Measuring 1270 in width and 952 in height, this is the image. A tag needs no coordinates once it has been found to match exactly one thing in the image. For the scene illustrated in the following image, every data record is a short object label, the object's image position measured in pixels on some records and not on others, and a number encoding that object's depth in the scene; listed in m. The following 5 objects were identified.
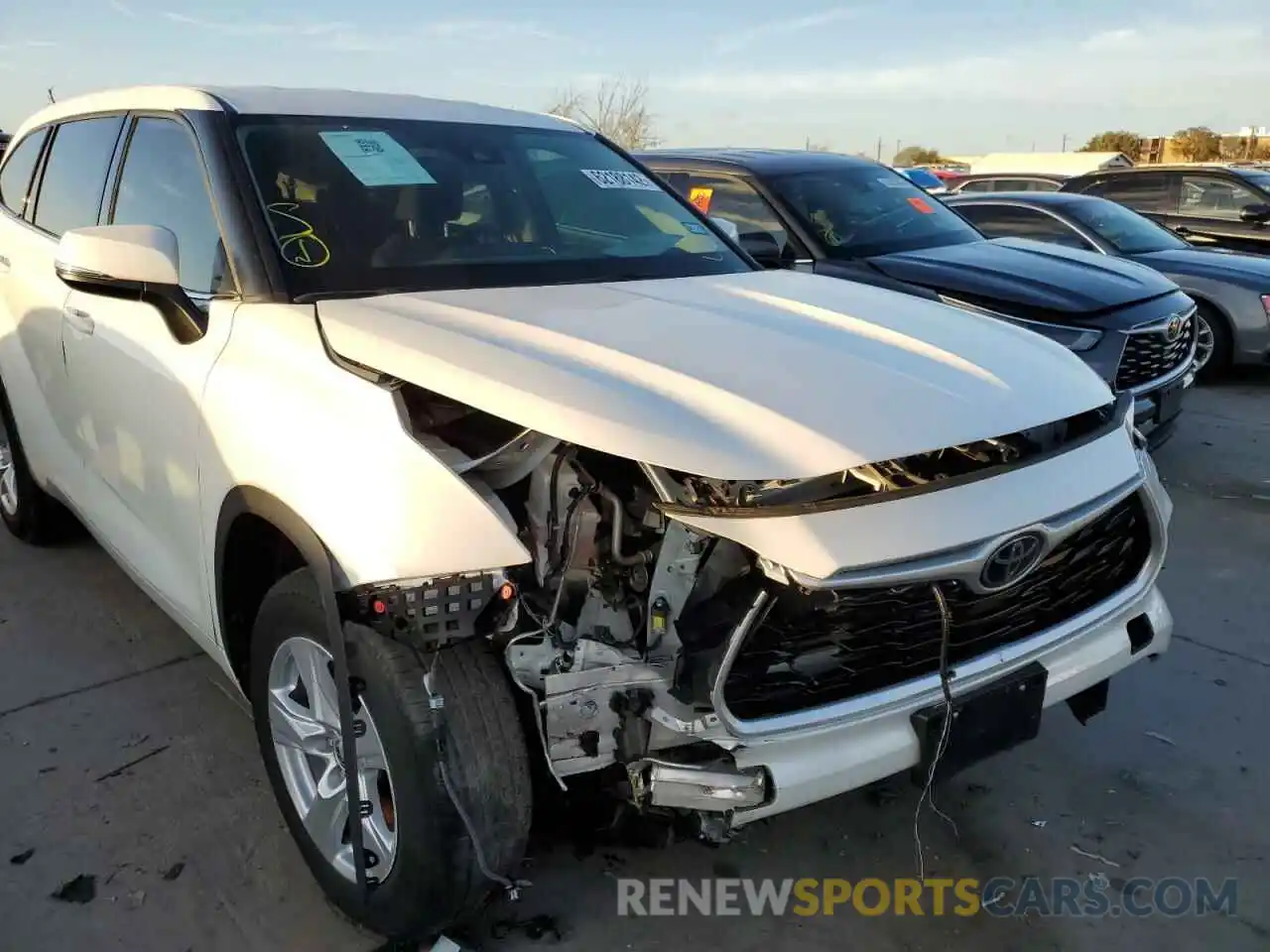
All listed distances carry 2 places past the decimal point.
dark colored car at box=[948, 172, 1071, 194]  12.60
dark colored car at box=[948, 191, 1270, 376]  7.62
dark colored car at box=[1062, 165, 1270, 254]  9.94
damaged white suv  1.91
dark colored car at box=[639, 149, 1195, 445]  5.27
